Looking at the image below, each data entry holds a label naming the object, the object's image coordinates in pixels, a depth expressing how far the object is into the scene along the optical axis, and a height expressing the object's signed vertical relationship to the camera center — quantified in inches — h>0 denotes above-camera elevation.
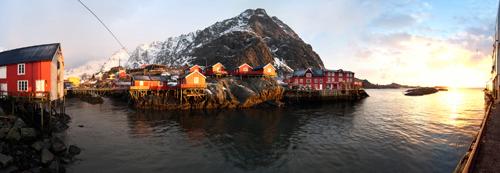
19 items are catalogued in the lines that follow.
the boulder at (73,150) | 863.2 -223.4
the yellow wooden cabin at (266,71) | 2964.3 +180.8
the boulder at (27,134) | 802.8 -153.0
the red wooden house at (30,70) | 1203.9 +78.5
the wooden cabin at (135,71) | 4590.3 +289.1
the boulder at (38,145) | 771.4 -184.2
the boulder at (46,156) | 711.7 -204.1
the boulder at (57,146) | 828.0 -200.8
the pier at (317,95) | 3144.7 -126.1
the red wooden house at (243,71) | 2927.7 +177.4
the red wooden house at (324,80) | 3720.5 +86.2
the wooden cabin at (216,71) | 2812.5 +167.6
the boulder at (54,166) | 677.0 -220.0
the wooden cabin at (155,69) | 4286.4 +313.0
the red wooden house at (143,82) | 2311.8 +37.3
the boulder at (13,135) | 769.6 -150.8
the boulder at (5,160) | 615.4 -184.3
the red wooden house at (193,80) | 2241.6 +53.1
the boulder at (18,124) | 825.5 -125.7
